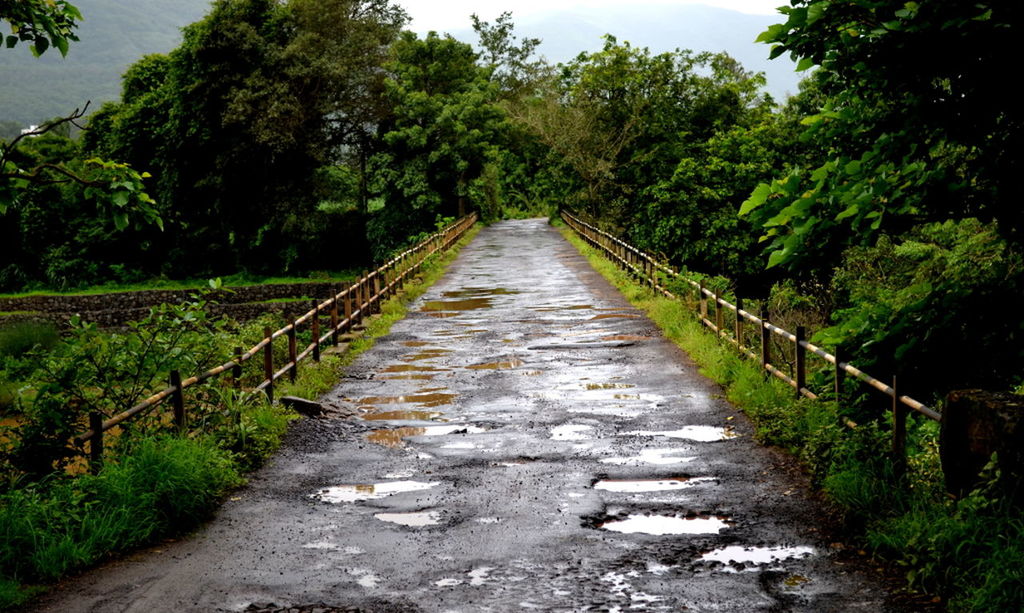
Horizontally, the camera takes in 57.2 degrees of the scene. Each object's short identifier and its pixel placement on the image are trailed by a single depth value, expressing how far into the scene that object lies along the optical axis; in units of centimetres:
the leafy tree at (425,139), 4338
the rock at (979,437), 533
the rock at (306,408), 1038
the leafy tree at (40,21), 660
